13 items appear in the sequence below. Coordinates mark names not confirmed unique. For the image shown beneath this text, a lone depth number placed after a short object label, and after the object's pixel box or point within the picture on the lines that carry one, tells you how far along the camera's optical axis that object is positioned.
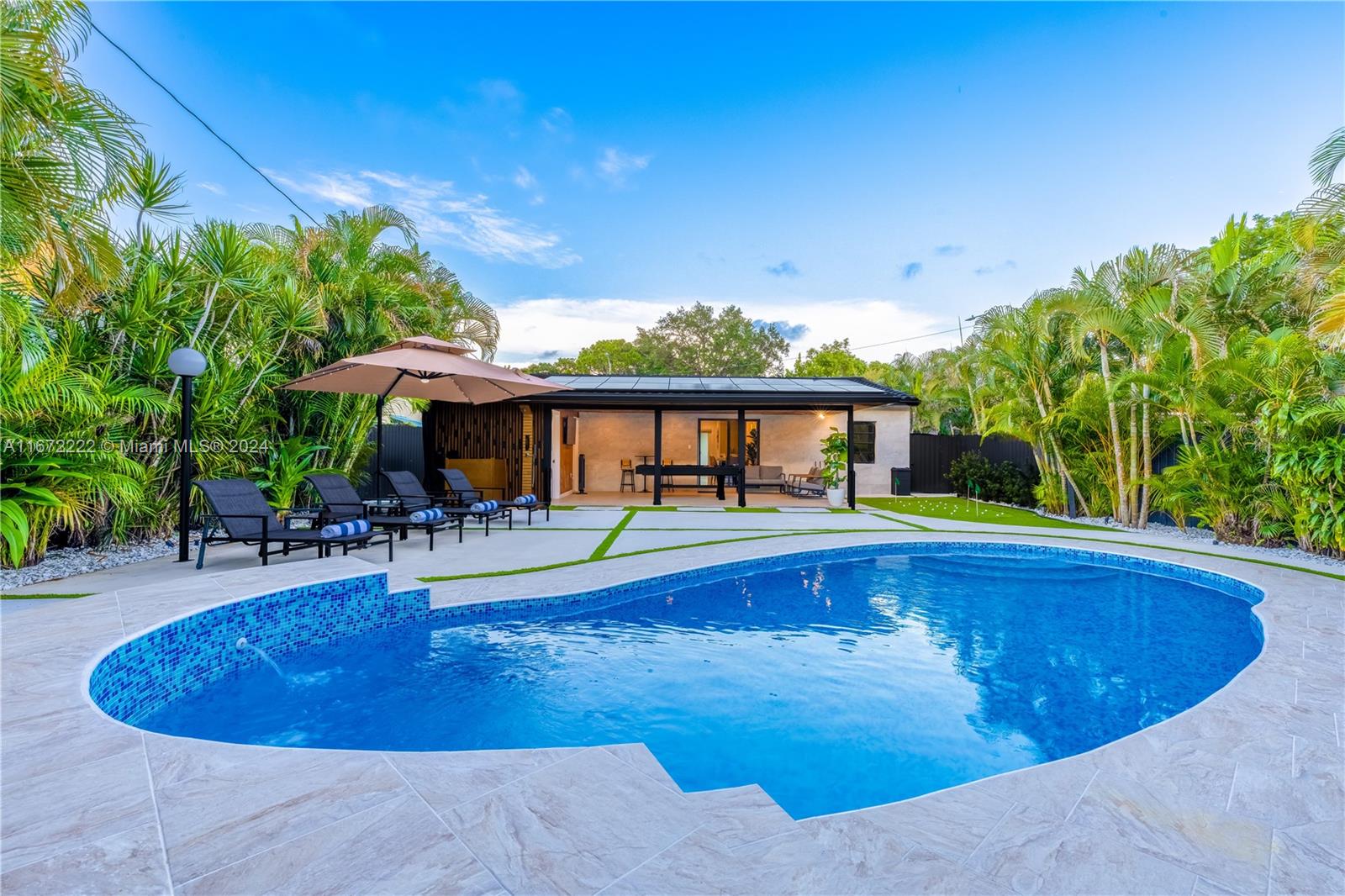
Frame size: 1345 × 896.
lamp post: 6.08
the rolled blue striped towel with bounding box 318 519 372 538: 6.12
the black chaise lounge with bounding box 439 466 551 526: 10.05
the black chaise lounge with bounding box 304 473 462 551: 7.27
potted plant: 14.16
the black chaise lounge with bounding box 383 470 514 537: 8.88
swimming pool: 3.24
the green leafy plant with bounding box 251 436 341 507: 8.36
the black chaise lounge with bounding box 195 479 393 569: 5.90
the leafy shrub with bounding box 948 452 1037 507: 14.27
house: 13.45
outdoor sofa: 16.42
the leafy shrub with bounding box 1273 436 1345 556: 6.89
